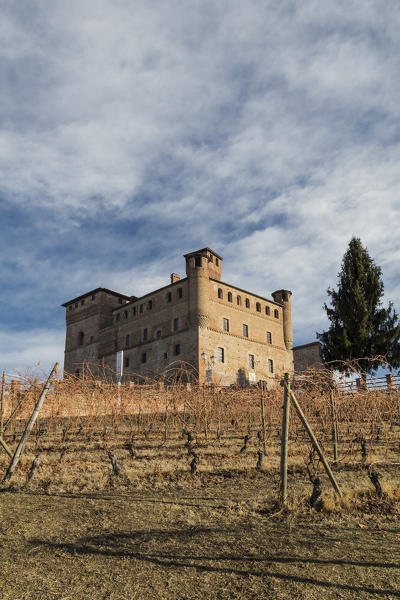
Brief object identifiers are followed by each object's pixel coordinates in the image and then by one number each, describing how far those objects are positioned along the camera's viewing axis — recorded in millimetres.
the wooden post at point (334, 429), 11084
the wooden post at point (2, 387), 12239
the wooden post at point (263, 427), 12075
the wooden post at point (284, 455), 6449
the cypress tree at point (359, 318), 31719
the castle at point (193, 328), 38000
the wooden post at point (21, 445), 8141
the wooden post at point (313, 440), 6520
